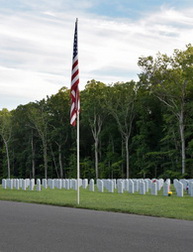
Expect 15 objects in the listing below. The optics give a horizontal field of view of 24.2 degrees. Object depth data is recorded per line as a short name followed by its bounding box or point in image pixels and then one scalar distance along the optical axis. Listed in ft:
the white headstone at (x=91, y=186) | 92.38
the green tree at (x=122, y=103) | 199.72
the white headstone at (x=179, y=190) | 69.77
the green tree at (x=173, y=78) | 151.53
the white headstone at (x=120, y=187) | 81.19
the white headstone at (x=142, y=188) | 76.38
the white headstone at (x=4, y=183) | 115.66
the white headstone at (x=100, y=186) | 88.02
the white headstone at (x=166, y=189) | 71.72
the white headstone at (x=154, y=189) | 75.33
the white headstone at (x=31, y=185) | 100.84
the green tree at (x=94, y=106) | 208.64
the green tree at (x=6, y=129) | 256.32
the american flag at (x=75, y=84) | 59.06
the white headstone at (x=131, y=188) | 79.55
